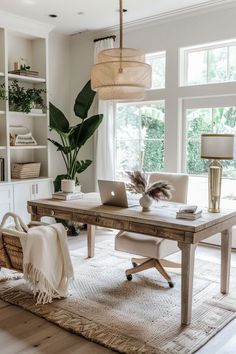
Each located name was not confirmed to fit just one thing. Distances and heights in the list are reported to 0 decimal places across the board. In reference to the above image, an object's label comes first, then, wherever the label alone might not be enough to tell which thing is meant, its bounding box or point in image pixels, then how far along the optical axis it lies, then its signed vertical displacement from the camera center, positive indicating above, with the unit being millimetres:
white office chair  3260 -852
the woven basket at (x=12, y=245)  3160 -835
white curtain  5465 +144
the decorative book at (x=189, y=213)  2809 -490
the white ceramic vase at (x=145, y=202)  3107 -445
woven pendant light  2996 +610
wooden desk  2652 -576
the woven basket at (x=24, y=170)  5152 -317
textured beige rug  2555 -1276
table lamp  3043 -59
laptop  3223 -398
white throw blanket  3033 -933
